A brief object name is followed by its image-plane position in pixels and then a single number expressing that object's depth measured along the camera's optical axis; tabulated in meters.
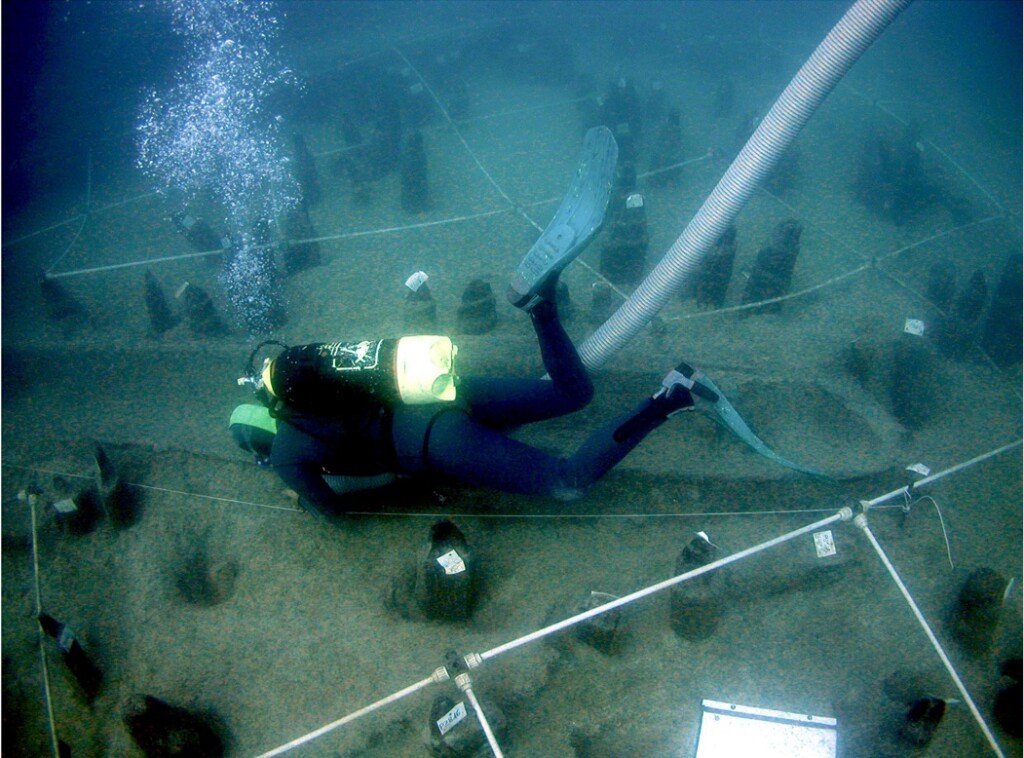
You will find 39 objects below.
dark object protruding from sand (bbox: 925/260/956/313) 5.77
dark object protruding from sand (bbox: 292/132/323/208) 8.98
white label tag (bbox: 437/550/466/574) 2.99
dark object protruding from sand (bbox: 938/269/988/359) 5.05
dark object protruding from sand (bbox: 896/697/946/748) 2.39
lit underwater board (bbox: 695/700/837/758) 2.57
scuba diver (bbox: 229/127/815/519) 2.96
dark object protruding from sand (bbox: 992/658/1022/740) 2.60
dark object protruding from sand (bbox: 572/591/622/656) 2.94
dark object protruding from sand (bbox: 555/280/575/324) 5.45
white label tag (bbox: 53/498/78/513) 4.11
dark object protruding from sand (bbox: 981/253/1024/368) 5.12
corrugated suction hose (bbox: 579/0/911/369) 3.35
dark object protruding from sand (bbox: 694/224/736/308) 5.29
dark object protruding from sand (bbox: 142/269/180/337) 5.96
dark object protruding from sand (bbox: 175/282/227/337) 5.89
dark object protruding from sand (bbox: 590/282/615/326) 5.62
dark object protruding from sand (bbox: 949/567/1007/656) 2.80
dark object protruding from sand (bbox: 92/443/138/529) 4.10
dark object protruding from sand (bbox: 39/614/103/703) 3.17
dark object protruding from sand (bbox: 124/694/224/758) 2.71
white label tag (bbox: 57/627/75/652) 3.15
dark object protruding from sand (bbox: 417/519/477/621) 3.01
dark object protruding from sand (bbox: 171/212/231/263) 7.66
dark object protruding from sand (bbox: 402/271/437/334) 4.98
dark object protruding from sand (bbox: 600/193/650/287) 6.18
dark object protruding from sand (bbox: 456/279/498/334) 5.17
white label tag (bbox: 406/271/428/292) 5.05
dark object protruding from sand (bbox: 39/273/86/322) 6.45
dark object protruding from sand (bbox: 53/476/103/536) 4.15
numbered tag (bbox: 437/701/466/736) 2.61
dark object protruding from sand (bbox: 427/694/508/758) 2.62
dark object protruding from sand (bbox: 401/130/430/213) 8.23
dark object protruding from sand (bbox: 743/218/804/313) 5.18
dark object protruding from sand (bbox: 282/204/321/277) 6.91
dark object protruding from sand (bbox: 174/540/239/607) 3.66
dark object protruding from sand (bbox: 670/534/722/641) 2.94
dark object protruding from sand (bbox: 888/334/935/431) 4.42
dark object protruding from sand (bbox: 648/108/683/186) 8.73
